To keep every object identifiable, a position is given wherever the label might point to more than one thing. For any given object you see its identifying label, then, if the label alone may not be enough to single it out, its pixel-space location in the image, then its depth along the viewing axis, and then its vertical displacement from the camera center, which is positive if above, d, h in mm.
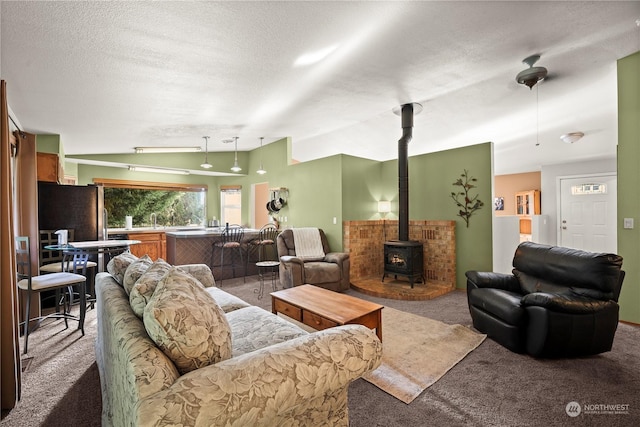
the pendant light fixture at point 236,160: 5650 +1270
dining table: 2996 -345
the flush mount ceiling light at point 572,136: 4906 +1283
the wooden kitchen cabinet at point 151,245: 6059 -671
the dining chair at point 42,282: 2500 -630
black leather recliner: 2240 -806
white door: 5988 -63
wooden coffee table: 2230 -803
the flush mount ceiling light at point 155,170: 6312 +1022
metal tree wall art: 4453 +207
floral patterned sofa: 945 -589
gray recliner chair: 4305 -906
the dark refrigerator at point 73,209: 3854 +84
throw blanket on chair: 4946 -549
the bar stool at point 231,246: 5145 -576
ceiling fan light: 2939 +1468
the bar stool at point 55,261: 3389 -589
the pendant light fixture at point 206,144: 5192 +1380
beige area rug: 2037 -1219
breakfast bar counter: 5262 -630
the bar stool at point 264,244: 5578 -600
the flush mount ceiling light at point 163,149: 5315 +1241
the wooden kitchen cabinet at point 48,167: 3830 +656
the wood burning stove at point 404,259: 4441 -758
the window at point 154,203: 6402 +277
